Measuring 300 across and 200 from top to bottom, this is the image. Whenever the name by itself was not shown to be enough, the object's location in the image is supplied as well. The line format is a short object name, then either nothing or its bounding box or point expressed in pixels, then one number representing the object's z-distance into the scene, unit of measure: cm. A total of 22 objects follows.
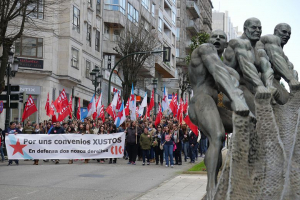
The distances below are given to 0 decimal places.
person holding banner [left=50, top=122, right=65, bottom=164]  2486
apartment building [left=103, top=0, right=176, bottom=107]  5416
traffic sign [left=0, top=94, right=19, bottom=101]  2523
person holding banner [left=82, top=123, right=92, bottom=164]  2491
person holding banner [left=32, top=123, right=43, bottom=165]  2577
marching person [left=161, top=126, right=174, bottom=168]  2450
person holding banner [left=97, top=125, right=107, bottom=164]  2531
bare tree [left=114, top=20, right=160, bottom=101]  5147
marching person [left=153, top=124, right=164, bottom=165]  2552
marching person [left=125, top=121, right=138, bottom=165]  2519
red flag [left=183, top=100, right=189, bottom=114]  3688
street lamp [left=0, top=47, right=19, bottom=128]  2495
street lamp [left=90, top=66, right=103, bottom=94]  3391
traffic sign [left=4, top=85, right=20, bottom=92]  2594
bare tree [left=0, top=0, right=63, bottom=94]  2383
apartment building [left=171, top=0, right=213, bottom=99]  8567
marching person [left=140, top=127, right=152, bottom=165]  2544
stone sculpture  751
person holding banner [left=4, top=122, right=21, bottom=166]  2386
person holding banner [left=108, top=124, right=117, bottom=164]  2681
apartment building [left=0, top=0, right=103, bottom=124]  4184
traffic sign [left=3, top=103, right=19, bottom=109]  2519
